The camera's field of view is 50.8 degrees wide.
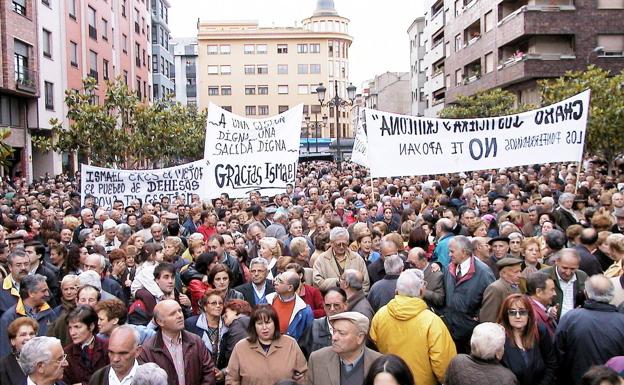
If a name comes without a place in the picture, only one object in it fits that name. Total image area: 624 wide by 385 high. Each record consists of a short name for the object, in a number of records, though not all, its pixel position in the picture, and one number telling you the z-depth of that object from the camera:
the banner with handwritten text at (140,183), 15.23
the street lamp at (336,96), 27.34
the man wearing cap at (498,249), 7.53
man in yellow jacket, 5.03
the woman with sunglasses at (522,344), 4.97
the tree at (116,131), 23.05
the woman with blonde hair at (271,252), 8.09
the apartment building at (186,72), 106.19
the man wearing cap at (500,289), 5.91
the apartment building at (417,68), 72.06
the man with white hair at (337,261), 7.76
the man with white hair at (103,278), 7.29
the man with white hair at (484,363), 4.38
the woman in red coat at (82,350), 5.23
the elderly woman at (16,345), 4.91
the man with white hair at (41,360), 4.42
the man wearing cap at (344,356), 4.55
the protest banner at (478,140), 12.91
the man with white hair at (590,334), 5.09
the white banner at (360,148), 22.42
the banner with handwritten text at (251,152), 14.10
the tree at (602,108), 20.41
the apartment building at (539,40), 36.88
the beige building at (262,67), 93.81
